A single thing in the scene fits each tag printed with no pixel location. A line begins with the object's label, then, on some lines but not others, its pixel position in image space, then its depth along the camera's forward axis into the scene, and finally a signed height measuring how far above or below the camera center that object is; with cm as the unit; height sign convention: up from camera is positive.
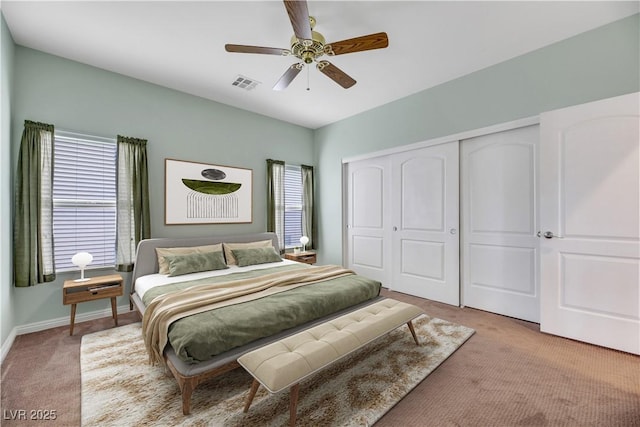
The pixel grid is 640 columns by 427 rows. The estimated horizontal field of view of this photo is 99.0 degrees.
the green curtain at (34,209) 272 +5
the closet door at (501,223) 309 -12
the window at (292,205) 515 +16
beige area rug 166 -124
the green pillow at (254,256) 371 -59
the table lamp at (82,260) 288 -49
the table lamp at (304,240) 488 -48
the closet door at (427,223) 369 -14
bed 176 -74
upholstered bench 149 -85
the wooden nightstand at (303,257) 471 -76
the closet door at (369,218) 451 -8
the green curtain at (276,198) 480 +28
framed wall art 382 +30
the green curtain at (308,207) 535 +13
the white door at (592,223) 237 -9
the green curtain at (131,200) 336 +17
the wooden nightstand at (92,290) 278 -81
